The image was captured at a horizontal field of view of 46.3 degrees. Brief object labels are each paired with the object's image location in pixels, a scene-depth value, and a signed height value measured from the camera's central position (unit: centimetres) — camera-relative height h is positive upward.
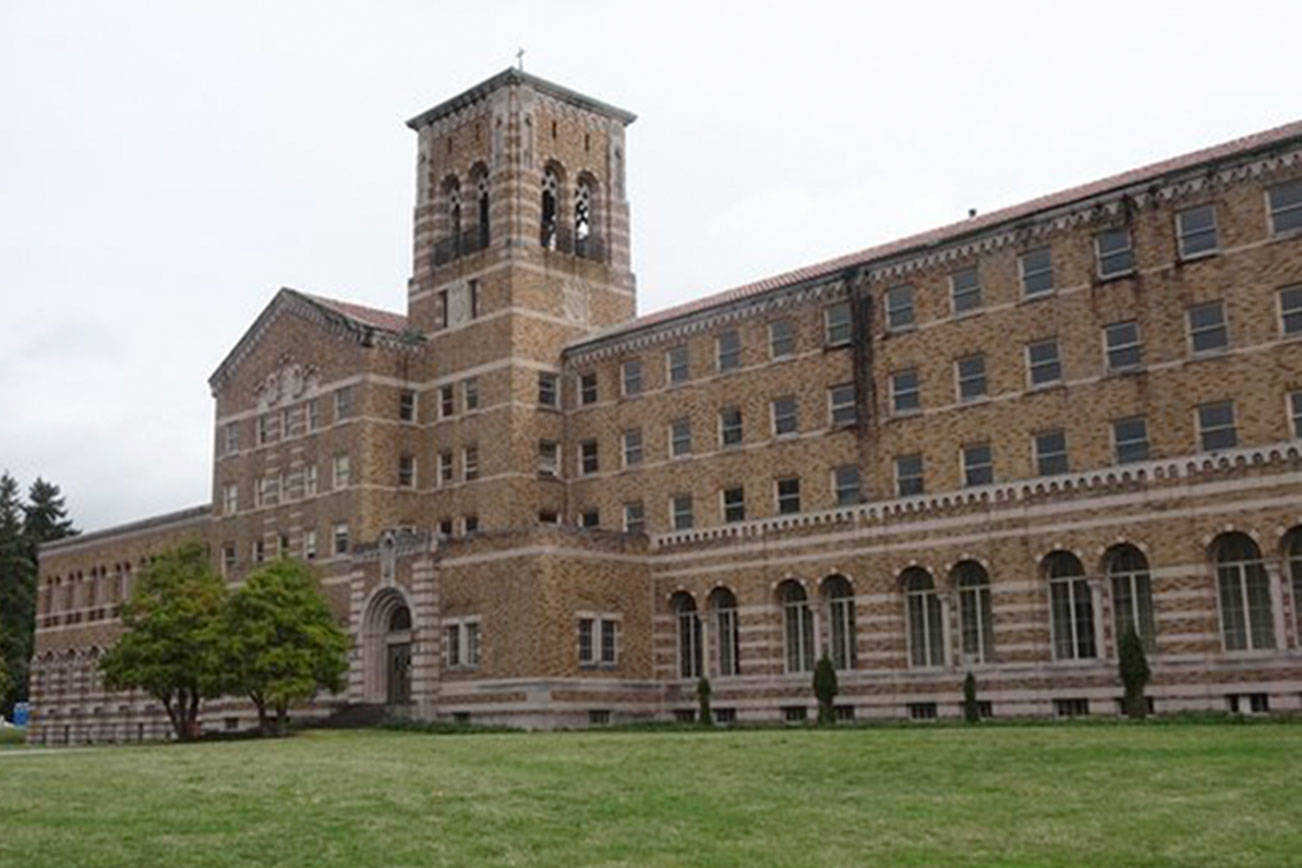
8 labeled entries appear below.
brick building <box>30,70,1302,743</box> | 4203 +818
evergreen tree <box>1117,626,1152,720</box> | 4022 +37
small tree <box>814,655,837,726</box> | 4728 +17
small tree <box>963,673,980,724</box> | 4356 -36
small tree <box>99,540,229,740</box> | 4981 +210
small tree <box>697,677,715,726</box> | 5047 -15
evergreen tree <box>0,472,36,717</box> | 10369 +816
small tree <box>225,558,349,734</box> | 4975 +217
